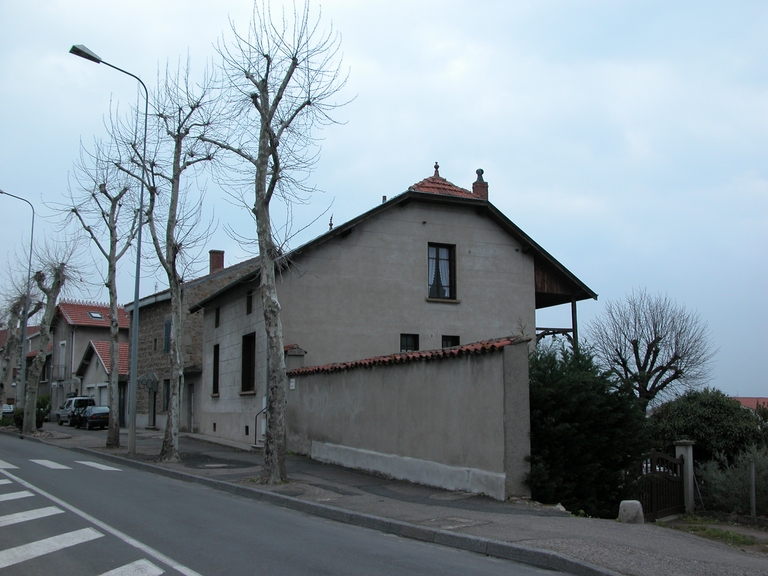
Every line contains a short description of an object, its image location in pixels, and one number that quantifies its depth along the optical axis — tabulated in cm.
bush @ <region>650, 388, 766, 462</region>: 1756
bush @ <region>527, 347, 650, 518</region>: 1162
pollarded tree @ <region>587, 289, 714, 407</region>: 3341
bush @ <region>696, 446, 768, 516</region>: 1502
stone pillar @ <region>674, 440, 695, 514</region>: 1598
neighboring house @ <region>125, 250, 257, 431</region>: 3170
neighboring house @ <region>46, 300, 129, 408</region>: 4919
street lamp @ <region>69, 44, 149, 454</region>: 1966
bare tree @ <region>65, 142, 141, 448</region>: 2283
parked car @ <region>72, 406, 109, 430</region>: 3672
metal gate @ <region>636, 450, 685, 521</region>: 1470
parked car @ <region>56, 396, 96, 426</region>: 4106
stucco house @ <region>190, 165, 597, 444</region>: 2175
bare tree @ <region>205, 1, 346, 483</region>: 1345
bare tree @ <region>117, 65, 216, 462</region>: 1817
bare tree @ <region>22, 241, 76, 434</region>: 2900
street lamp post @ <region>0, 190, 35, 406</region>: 3033
